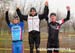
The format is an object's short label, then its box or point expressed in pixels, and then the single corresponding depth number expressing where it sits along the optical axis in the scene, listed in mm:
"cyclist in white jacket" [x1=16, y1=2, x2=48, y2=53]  6091
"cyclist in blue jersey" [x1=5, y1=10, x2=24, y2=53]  6099
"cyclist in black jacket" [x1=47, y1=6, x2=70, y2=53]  6047
